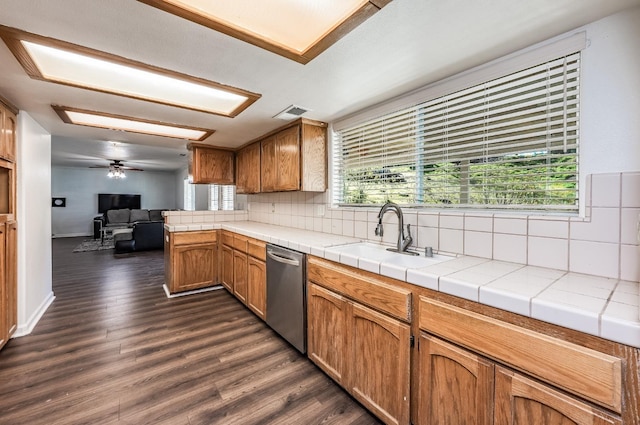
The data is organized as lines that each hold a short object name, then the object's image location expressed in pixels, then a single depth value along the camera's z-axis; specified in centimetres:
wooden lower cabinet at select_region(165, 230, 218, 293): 338
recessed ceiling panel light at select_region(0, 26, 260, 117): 145
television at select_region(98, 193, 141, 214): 900
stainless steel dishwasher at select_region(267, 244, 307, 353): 207
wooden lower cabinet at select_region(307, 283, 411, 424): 137
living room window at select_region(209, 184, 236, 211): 522
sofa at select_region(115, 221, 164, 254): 609
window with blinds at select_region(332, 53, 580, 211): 138
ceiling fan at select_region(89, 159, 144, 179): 711
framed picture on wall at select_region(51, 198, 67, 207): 842
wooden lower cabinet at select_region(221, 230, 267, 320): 263
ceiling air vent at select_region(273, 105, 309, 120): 241
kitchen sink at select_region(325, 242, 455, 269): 172
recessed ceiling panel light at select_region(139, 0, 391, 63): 117
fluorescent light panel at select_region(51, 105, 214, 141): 252
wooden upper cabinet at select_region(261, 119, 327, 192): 273
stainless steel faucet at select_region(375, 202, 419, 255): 194
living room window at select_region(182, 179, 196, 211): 842
